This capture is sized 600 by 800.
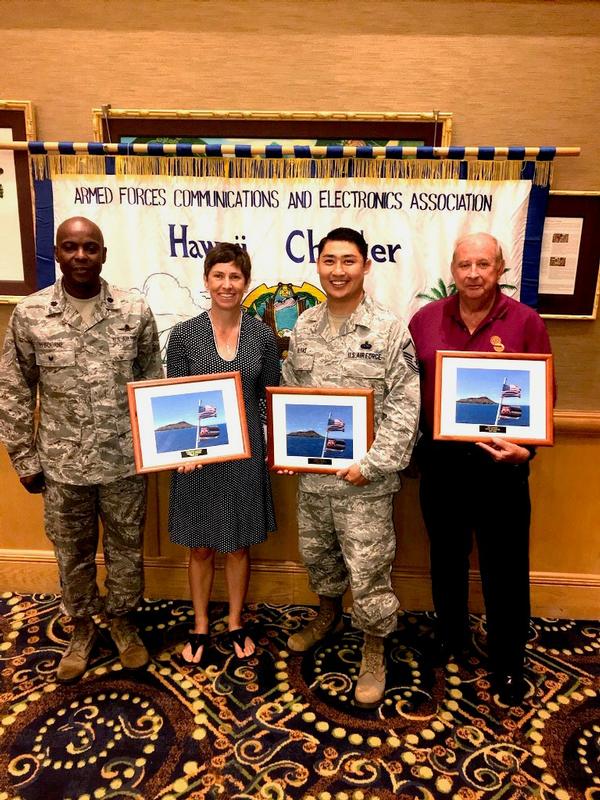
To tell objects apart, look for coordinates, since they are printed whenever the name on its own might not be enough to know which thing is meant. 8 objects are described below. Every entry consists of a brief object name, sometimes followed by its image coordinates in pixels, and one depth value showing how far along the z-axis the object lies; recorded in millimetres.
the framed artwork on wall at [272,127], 2223
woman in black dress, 1953
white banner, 2252
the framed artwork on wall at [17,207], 2293
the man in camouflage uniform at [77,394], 1917
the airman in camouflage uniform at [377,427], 1876
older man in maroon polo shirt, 1868
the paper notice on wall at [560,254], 2279
